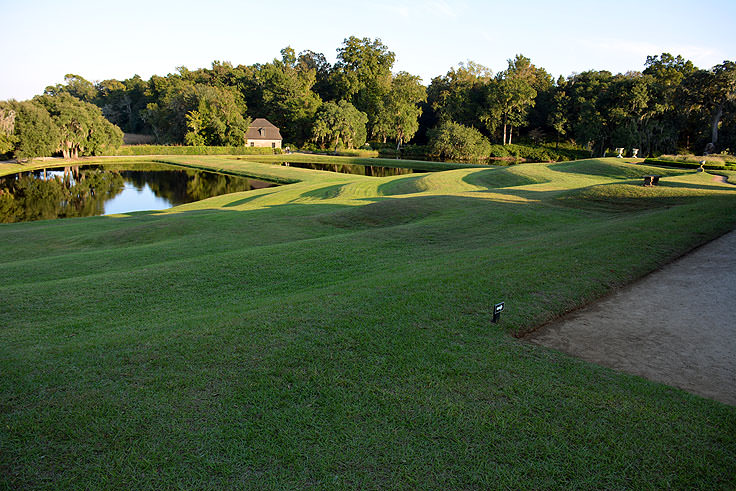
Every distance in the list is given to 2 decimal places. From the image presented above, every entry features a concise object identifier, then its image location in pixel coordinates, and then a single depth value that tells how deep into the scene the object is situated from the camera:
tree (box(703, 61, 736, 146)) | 48.59
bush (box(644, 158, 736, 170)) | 28.41
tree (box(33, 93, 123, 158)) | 59.75
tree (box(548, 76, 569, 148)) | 73.19
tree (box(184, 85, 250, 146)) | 79.25
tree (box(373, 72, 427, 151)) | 83.44
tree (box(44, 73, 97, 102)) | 126.70
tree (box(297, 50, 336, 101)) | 104.29
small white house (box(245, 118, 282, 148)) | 86.94
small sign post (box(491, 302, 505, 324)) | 6.02
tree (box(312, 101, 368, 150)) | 82.12
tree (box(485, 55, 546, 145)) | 75.21
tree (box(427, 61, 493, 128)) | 81.38
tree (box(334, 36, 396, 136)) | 95.25
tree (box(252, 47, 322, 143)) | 88.94
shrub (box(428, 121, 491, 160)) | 72.88
